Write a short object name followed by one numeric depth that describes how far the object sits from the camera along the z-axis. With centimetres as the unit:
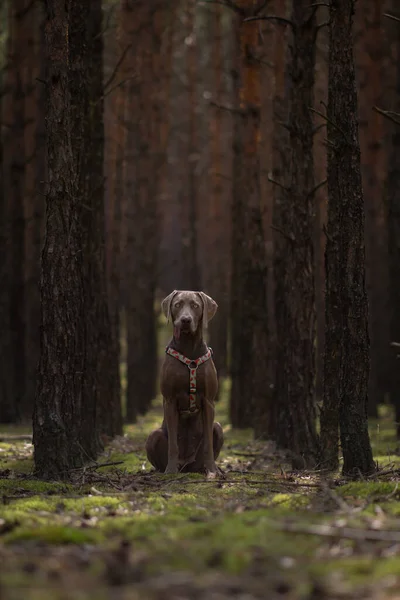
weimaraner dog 1067
